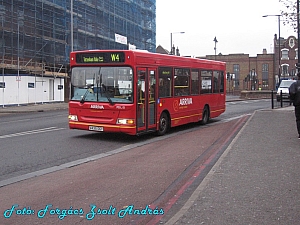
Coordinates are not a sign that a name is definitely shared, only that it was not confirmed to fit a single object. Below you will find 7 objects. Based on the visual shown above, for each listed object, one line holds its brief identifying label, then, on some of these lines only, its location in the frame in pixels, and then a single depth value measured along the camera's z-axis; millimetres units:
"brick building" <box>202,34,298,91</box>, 88938
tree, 19734
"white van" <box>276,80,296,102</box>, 37375
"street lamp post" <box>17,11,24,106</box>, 35122
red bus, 12773
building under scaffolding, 34188
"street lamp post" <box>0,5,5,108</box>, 33184
